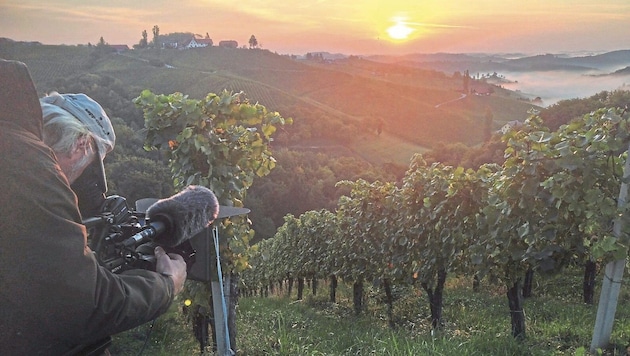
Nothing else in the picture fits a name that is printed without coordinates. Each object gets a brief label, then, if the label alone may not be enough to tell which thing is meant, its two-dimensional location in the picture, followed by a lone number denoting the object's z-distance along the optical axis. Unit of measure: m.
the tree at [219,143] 4.36
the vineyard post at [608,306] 4.02
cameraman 1.17
